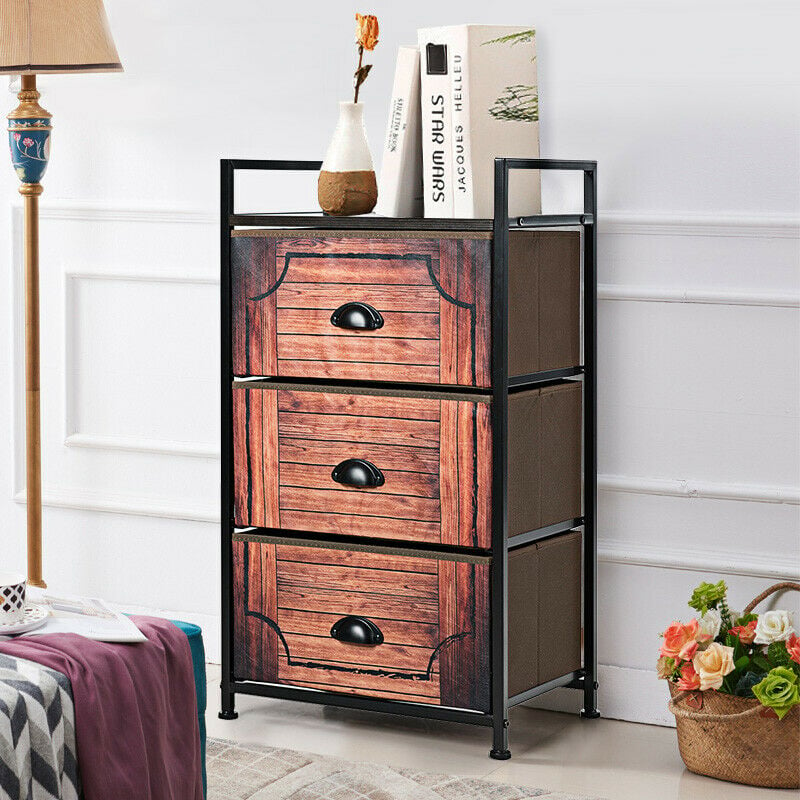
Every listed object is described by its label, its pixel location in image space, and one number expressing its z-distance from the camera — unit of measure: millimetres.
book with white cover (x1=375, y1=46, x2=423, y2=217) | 4940
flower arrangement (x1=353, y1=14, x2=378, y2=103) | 4958
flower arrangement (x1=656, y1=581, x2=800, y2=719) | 4522
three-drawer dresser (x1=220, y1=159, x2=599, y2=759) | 4720
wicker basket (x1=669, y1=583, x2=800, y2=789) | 4590
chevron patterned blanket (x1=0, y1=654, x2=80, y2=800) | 2985
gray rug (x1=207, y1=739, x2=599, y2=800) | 4497
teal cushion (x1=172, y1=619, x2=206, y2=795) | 3776
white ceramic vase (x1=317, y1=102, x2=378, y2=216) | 4958
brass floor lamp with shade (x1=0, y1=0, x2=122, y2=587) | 5408
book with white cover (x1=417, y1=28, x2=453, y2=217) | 4868
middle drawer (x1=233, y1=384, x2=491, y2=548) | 4738
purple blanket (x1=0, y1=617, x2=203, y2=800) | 3190
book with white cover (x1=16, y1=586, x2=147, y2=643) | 3439
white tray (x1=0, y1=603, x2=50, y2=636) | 3410
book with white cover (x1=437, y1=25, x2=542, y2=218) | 4839
